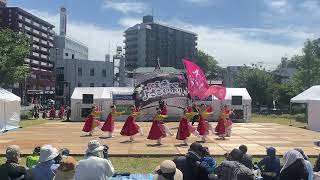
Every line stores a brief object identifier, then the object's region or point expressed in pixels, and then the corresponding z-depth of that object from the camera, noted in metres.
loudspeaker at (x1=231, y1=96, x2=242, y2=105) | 38.53
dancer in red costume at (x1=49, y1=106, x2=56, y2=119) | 40.95
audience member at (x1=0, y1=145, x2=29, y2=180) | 7.46
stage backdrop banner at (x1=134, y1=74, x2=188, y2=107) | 37.78
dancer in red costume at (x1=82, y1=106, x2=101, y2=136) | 23.55
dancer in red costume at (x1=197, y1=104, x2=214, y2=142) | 20.70
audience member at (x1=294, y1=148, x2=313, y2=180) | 8.77
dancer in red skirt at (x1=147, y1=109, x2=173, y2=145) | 19.48
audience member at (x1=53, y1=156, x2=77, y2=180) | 7.19
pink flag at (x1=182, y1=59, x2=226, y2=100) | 22.83
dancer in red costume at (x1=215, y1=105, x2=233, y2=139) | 22.09
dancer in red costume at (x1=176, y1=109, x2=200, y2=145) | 19.47
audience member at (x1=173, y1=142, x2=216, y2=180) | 8.19
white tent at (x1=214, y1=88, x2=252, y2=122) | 38.31
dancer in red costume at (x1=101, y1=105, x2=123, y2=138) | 22.56
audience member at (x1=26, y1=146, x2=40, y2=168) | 9.36
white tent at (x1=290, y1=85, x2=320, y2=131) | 29.98
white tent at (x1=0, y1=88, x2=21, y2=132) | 26.69
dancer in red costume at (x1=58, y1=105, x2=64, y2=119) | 40.62
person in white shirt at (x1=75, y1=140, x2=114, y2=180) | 7.39
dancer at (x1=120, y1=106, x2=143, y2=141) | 20.73
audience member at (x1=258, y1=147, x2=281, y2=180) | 9.63
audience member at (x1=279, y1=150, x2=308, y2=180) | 8.45
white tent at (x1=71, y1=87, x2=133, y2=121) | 38.06
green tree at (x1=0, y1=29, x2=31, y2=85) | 36.42
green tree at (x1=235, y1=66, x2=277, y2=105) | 64.44
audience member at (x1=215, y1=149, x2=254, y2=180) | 6.95
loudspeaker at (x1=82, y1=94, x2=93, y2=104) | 38.00
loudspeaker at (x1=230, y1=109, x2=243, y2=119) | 38.13
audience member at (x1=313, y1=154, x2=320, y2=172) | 10.20
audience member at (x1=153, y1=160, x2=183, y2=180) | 6.48
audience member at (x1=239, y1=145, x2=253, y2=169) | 9.10
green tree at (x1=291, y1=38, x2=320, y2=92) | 52.41
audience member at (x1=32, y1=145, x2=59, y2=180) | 7.86
